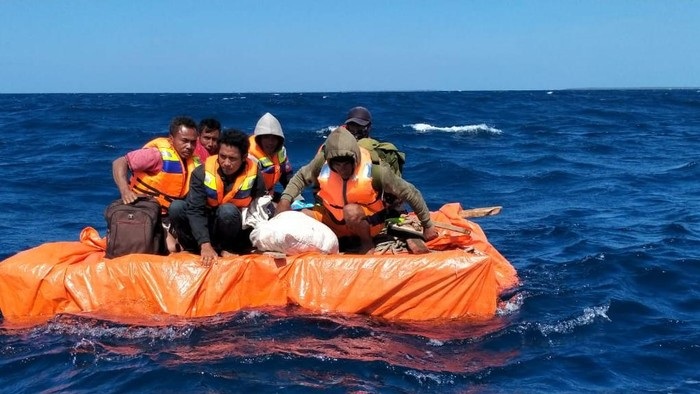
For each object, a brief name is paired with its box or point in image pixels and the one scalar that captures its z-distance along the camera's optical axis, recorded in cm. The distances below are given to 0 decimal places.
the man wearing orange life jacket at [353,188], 597
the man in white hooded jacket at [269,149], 668
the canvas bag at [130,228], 623
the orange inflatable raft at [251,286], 589
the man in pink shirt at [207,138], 666
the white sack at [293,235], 606
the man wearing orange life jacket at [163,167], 630
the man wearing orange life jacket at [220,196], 593
